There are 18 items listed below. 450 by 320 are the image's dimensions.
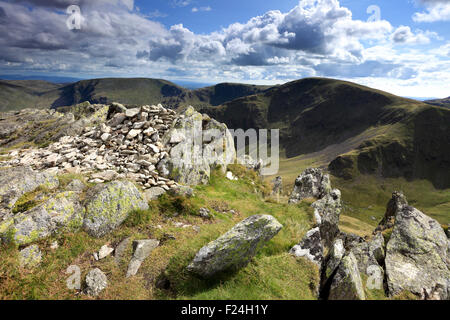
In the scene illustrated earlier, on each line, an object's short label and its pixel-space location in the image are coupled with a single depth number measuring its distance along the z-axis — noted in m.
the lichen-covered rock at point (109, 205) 12.48
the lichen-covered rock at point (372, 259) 13.07
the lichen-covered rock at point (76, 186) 14.09
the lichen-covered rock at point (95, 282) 9.55
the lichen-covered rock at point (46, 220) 10.62
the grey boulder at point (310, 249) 12.13
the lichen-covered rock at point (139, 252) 10.59
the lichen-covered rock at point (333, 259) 11.11
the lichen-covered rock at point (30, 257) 10.02
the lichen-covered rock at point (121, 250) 11.20
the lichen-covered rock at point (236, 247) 9.65
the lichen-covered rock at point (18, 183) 12.48
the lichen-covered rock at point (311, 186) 30.19
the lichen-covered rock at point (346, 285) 9.80
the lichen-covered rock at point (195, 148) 21.49
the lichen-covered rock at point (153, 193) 15.97
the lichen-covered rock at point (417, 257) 12.81
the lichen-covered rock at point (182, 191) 16.83
